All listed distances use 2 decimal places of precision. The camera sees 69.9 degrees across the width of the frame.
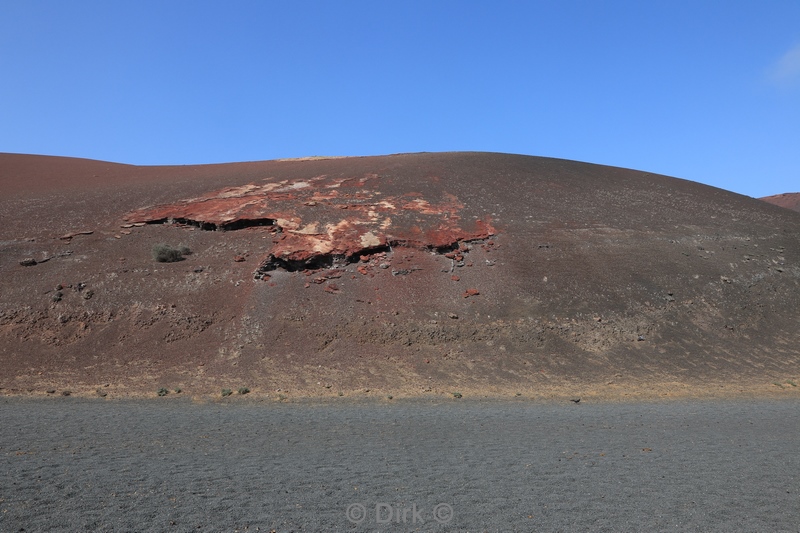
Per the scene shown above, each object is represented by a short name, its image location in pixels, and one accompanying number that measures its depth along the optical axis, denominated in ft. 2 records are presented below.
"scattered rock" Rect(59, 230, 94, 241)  76.79
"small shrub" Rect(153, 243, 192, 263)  71.31
